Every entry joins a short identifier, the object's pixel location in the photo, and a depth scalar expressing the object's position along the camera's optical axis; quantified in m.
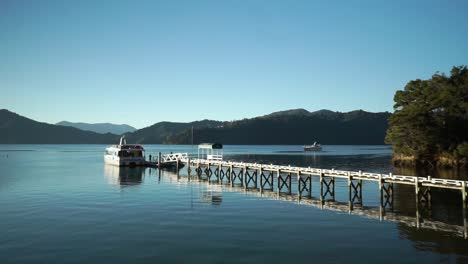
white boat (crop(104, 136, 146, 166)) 85.31
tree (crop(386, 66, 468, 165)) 76.75
